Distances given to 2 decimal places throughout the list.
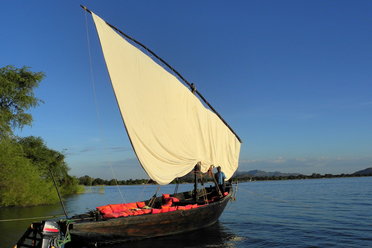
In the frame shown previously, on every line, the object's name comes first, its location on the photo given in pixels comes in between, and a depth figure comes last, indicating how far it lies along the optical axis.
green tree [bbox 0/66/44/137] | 29.83
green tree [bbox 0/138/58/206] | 29.11
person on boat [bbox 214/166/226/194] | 20.67
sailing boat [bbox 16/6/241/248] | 13.08
